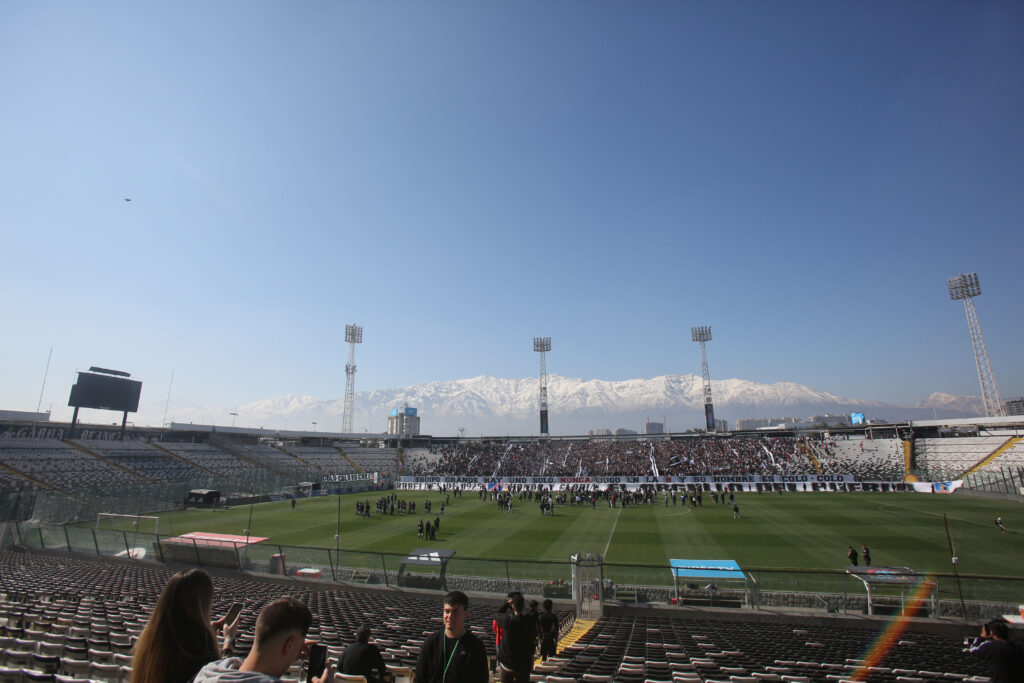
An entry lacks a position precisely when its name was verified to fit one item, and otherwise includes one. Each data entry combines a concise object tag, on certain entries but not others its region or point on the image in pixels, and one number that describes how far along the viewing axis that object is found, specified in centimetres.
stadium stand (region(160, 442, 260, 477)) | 5819
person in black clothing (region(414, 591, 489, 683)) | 387
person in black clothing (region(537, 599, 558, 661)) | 835
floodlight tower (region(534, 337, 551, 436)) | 10862
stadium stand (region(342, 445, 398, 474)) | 7575
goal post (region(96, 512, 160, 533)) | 2789
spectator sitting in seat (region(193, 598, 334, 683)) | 206
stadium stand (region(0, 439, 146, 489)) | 4347
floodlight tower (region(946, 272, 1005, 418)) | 7112
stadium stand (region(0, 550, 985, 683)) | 684
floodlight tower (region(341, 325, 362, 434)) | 9706
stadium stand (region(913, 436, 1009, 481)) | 4931
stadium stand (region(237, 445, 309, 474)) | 6456
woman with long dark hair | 225
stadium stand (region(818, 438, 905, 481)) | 5297
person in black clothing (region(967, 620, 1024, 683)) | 464
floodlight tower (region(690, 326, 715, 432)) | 8541
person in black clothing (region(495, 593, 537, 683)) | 536
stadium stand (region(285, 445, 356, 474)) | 6997
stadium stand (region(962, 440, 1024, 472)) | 4488
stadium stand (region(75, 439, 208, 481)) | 5162
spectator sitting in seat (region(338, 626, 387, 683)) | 425
